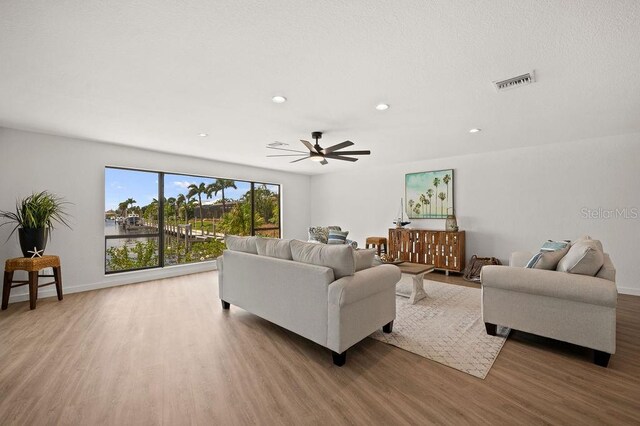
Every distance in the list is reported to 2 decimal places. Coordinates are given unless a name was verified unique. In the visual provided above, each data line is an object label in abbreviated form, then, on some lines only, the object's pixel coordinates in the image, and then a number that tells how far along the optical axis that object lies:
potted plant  3.63
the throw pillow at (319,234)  5.77
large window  4.91
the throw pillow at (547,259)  2.59
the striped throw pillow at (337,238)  5.29
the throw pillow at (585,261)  2.31
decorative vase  5.45
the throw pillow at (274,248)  2.83
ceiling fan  3.77
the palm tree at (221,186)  6.20
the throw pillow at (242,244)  3.28
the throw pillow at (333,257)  2.34
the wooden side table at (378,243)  6.43
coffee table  3.67
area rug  2.32
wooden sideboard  5.26
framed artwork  5.78
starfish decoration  3.66
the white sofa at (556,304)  2.15
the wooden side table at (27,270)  3.49
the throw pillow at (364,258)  2.61
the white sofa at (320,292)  2.26
